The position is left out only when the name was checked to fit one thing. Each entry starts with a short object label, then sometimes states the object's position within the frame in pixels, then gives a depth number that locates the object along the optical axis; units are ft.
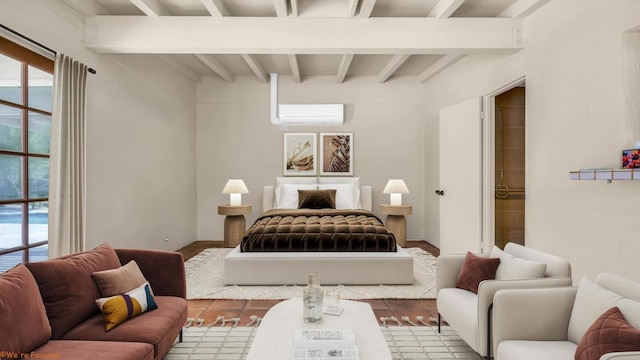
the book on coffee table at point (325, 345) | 5.06
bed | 11.93
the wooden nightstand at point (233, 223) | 17.29
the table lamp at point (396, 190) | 17.83
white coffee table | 5.23
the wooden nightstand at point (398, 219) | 17.56
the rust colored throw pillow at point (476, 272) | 7.66
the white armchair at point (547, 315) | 5.32
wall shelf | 6.86
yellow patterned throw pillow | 6.08
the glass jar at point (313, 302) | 6.24
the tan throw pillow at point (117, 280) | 6.56
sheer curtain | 9.11
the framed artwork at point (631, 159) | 7.13
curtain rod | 7.84
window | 8.15
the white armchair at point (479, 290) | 6.22
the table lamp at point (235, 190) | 17.56
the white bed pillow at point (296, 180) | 19.25
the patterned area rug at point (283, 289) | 10.98
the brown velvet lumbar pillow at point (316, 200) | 17.34
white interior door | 13.29
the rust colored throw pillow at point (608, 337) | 4.21
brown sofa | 5.02
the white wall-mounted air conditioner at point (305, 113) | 19.25
